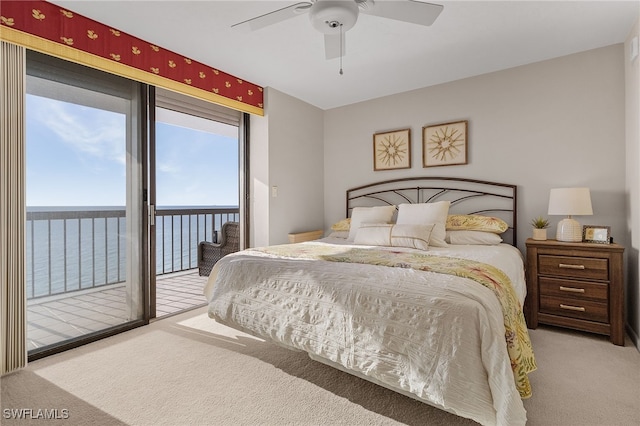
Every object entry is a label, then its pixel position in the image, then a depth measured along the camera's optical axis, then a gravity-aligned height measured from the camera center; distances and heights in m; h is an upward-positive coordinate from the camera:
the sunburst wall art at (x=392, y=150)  3.97 +0.78
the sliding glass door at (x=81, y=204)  2.29 +0.08
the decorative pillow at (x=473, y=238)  3.02 -0.26
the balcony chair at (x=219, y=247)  4.46 -0.50
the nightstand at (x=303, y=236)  3.97 -0.31
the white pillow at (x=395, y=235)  2.80 -0.22
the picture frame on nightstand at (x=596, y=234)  2.66 -0.21
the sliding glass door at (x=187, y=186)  3.41 +0.36
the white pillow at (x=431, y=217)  3.00 -0.06
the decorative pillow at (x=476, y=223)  3.06 -0.13
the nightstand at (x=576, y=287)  2.44 -0.62
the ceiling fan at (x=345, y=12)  1.79 +1.18
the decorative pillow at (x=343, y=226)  3.81 -0.17
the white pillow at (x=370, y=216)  3.52 -0.05
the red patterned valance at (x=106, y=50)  2.13 +1.32
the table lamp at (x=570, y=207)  2.66 +0.02
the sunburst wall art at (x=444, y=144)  3.59 +0.78
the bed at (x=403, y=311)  1.30 -0.52
